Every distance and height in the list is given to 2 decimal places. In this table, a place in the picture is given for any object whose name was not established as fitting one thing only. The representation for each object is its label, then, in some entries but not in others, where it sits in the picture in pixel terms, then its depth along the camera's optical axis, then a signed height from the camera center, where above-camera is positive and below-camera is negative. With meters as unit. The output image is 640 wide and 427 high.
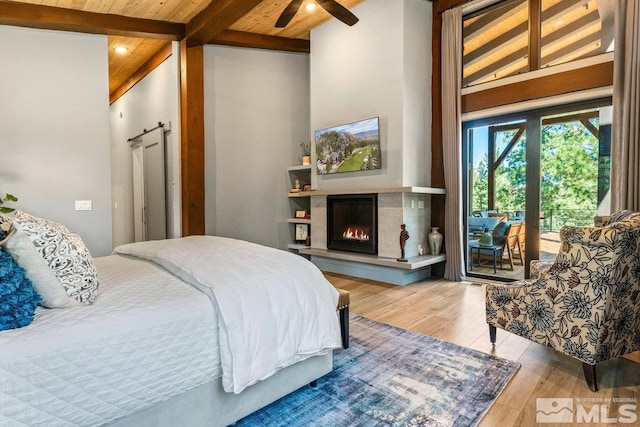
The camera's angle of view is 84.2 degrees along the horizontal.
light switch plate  4.19 -0.02
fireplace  4.61 -0.30
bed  1.17 -0.56
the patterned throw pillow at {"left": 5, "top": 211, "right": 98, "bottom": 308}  1.34 -0.24
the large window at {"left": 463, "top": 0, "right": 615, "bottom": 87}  3.58 +1.84
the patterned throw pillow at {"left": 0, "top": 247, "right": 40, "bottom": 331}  1.19 -0.32
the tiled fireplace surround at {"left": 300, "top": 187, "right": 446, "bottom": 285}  4.29 -0.51
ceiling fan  3.29 +1.83
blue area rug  1.78 -1.08
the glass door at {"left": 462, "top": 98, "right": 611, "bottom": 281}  3.76 +0.21
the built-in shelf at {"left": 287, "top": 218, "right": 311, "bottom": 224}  5.52 -0.30
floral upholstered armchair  1.90 -0.56
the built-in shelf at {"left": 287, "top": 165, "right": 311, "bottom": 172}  5.43 +0.53
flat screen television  4.52 +0.73
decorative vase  4.59 -0.53
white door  5.80 +0.28
